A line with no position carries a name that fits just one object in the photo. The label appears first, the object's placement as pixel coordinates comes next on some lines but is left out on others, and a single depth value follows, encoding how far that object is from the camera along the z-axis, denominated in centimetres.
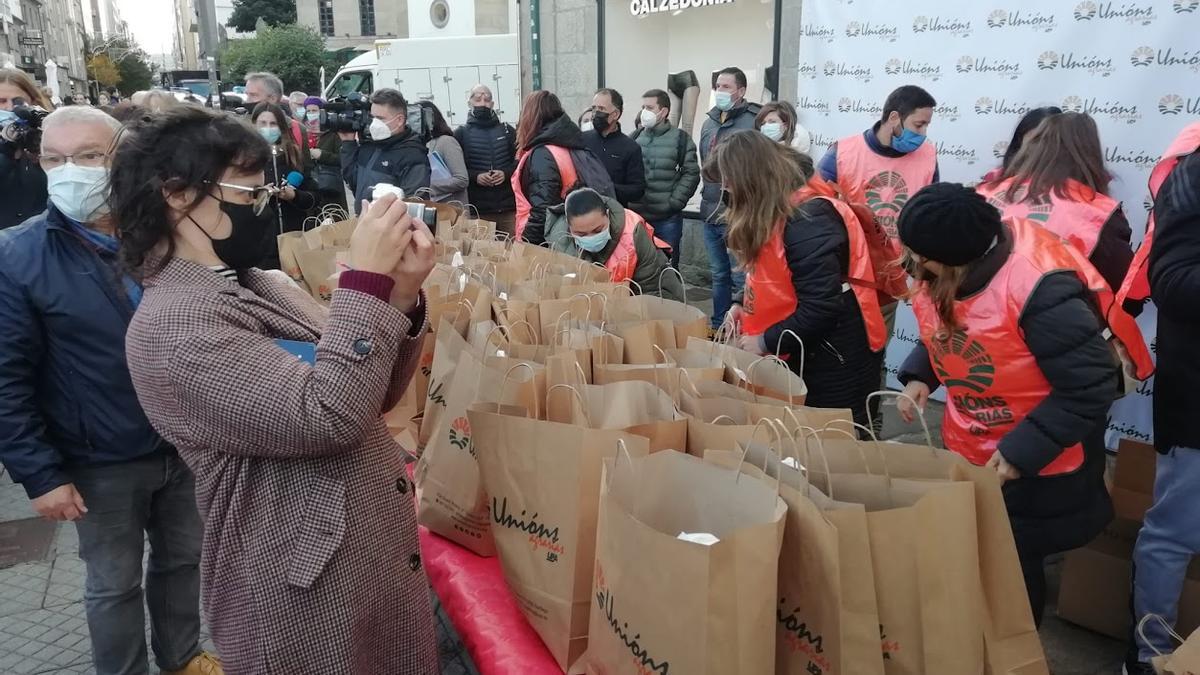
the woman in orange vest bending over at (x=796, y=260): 292
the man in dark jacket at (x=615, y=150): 635
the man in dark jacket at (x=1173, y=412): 219
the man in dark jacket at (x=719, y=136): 623
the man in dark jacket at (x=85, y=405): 220
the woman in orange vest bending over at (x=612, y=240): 376
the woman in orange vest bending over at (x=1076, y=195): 334
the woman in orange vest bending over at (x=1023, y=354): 208
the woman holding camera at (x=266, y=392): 134
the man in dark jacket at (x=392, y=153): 556
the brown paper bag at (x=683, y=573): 122
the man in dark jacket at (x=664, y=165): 671
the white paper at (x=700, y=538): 127
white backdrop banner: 371
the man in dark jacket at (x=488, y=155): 664
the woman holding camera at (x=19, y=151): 436
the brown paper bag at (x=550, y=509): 159
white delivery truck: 1551
